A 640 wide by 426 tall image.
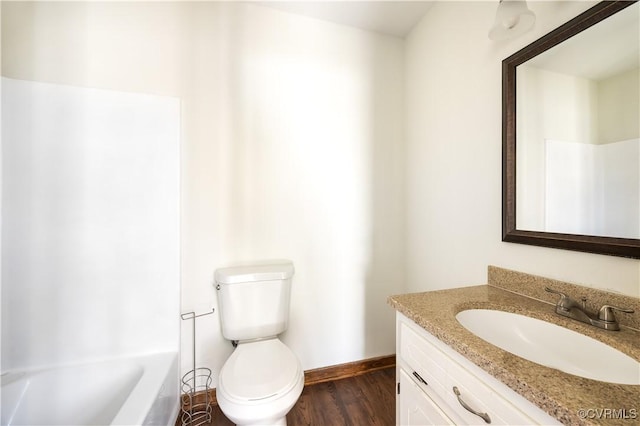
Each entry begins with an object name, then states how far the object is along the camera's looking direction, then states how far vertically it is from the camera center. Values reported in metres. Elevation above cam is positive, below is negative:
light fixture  0.93 +0.76
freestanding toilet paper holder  1.40 -1.07
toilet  0.97 -0.72
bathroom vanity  0.46 -0.36
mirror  0.73 +0.27
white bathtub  1.09 -0.85
